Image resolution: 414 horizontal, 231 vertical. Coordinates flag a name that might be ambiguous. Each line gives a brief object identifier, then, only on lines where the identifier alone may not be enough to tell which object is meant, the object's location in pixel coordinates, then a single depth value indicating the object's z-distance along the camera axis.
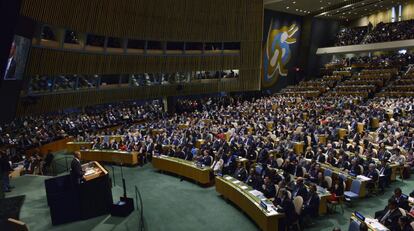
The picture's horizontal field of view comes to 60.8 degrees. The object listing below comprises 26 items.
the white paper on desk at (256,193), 8.59
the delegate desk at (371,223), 6.05
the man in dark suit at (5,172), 10.80
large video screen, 9.06
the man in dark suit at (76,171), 8.39
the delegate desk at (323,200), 8.30
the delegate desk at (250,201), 7.43
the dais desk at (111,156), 14.36
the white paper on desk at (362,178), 8.97
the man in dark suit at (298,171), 9.97
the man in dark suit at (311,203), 7.84
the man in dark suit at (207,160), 11.82
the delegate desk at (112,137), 17.05
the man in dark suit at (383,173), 9.59
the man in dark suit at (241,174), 10.15
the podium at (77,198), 8.46
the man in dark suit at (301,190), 7.95
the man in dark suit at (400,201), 6.99
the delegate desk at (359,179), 8.95
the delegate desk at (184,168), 11.21
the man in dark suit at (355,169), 9.55
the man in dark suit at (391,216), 6.42
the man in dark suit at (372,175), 9.24
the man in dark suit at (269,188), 8.55
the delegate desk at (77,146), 16.88
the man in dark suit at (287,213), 7.47
